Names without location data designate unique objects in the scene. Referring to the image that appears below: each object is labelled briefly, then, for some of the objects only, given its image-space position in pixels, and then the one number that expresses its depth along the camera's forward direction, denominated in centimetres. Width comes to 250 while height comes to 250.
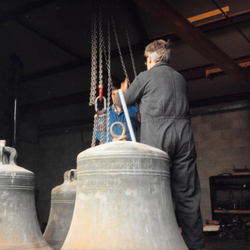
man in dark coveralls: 187
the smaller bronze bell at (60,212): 241
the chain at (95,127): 289
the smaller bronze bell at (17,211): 184
